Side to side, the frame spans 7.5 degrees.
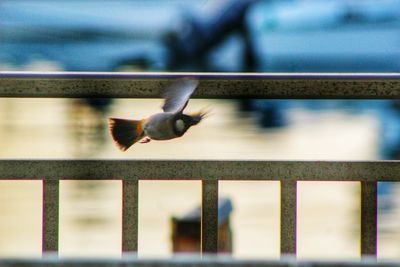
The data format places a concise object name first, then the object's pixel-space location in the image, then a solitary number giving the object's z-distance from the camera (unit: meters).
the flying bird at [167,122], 6.07
